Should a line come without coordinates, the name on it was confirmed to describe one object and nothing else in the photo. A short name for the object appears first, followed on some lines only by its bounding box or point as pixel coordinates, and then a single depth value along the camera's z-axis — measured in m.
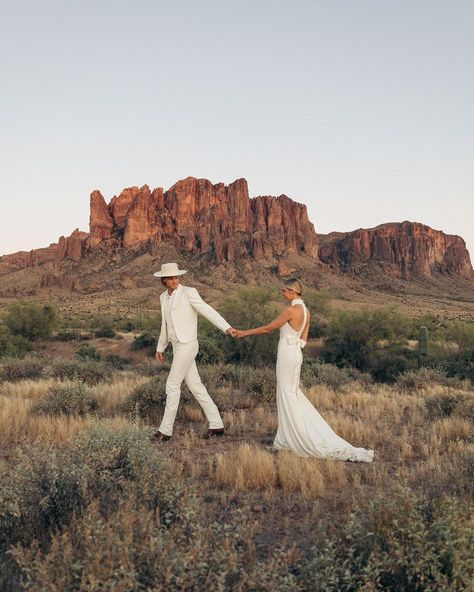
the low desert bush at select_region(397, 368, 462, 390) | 12.88
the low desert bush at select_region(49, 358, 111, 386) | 12.13
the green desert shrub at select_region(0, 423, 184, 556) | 3.12
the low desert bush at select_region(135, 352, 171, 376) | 14.60
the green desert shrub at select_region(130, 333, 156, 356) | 27.91
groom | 6.61
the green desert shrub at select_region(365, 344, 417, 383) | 21.25
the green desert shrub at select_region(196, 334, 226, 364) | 19.26
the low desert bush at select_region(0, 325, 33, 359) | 23.62
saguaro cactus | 20.14
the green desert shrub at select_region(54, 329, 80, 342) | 31.45
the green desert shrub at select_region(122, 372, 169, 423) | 8.04
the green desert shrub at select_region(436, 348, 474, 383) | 17.95
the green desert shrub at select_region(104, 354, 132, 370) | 19.97
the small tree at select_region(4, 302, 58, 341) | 30.16
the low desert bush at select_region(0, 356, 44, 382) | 13.01
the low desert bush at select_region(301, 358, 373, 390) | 11.56
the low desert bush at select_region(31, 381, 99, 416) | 7.79
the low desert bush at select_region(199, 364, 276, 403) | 9.62
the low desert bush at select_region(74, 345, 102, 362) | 23.22
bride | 5.73
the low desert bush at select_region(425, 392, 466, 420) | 8.13
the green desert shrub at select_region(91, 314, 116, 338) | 34.75
